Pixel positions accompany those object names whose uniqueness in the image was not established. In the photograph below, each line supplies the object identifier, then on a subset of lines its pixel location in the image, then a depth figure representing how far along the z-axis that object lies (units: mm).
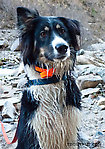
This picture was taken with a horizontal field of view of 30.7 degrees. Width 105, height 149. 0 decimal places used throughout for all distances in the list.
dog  1810
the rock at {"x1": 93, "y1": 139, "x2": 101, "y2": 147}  2631
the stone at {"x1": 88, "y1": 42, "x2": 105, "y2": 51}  9453
